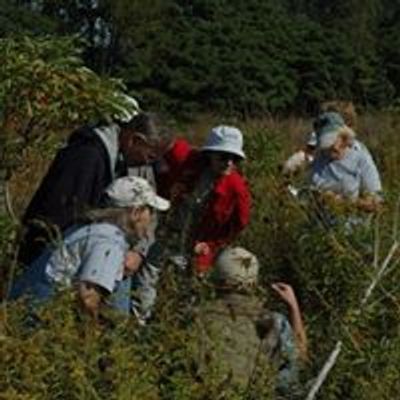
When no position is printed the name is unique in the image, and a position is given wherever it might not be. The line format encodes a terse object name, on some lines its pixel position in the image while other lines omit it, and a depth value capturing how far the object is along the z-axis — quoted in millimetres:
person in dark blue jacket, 8057
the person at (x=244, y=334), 6174
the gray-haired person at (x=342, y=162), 10586
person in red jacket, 9489
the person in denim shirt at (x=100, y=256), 6887
